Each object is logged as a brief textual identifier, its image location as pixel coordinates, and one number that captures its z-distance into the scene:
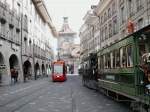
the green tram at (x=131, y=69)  8.08
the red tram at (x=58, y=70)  34.35
